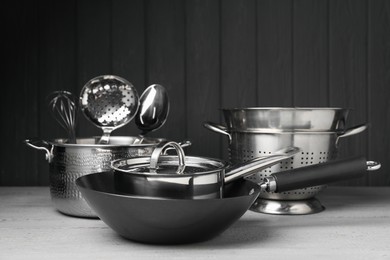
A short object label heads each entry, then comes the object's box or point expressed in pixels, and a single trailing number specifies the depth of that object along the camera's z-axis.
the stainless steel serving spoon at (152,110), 1.65
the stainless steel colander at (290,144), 1.51
